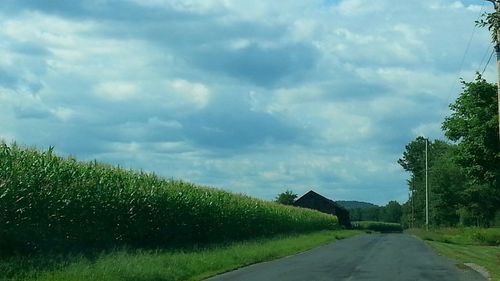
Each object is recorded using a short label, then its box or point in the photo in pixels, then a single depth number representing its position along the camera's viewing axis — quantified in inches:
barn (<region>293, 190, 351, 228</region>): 4739.2
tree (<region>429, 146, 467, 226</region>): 3963.8
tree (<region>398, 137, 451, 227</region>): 5487.2
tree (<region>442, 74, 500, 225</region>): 1595.7
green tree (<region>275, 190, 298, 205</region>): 4670.3
